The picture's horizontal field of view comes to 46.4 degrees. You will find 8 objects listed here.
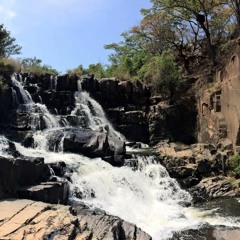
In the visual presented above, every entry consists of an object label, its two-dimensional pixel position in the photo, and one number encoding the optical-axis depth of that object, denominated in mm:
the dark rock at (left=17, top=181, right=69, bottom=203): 7515
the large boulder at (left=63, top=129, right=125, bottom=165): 11674
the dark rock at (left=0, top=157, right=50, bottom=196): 7493
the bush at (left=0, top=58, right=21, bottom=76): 16038
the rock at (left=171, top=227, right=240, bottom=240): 7044
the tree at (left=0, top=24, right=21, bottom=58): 20870
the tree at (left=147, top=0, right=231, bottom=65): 17053
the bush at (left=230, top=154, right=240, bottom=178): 11226
